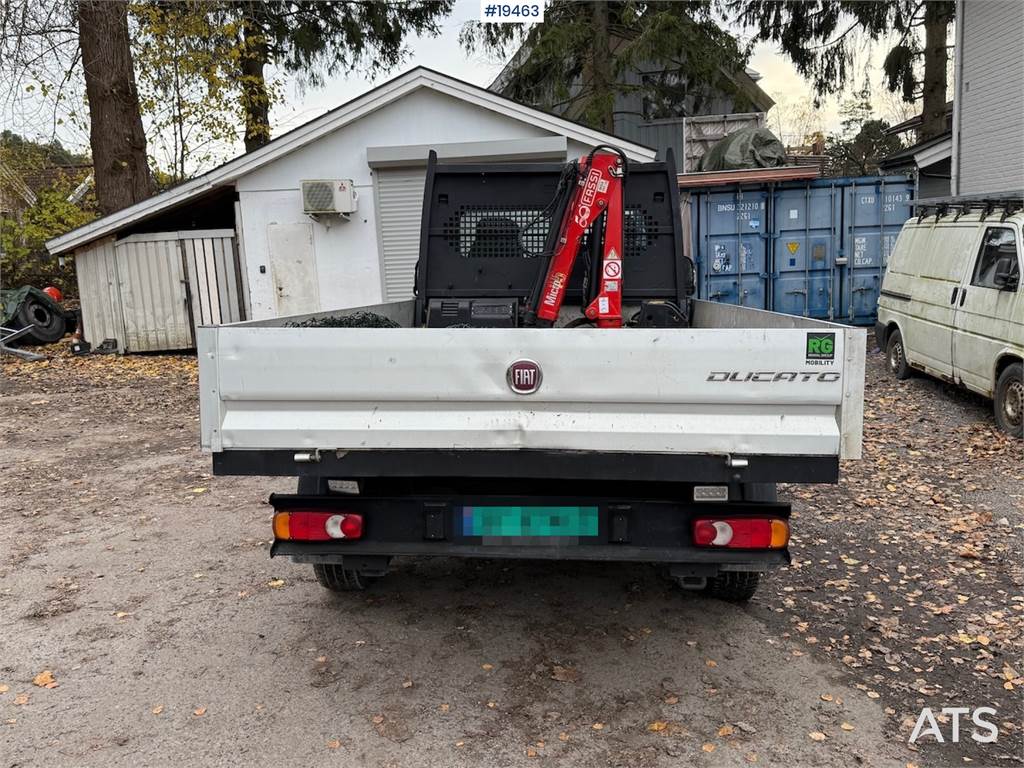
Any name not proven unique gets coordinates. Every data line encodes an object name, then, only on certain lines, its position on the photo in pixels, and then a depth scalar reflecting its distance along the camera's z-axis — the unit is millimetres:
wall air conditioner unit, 13477
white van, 7363
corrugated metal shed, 14445
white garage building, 13359
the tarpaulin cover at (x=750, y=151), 14727
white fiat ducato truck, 3070
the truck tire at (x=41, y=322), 15508
